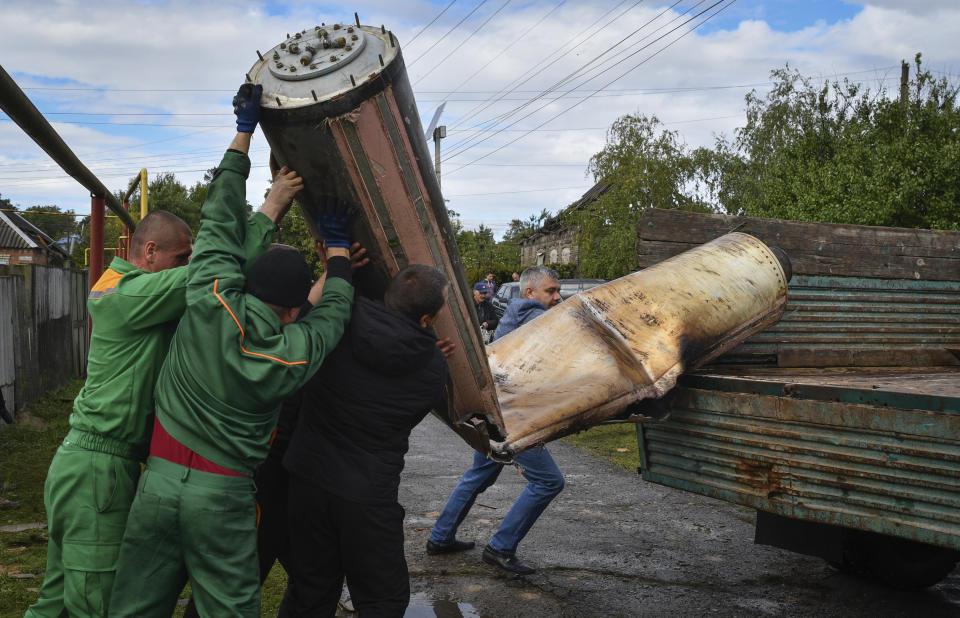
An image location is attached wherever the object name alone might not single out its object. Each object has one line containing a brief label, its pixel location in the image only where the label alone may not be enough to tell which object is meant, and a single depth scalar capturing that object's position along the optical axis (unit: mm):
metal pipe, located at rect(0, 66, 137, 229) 2309
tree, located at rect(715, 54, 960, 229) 12875
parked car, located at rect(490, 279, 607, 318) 17562
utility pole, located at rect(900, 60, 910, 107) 15688
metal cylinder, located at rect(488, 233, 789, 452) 3334
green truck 2670
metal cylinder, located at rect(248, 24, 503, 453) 2537
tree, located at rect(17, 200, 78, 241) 63369
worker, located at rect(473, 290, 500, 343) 13039
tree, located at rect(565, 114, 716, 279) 29328
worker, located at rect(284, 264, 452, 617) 2816
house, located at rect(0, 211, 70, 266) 41062
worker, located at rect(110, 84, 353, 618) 2418
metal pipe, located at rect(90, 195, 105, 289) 4035
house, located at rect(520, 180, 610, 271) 47625
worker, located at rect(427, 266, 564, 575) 4484
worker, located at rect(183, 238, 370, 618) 3211
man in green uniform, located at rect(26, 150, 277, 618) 2525
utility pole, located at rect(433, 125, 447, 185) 25519
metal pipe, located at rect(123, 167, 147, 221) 7730
